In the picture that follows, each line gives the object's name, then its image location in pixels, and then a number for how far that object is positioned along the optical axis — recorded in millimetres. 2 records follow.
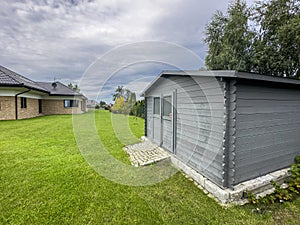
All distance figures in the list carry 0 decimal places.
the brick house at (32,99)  12461
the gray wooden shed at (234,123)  2871
